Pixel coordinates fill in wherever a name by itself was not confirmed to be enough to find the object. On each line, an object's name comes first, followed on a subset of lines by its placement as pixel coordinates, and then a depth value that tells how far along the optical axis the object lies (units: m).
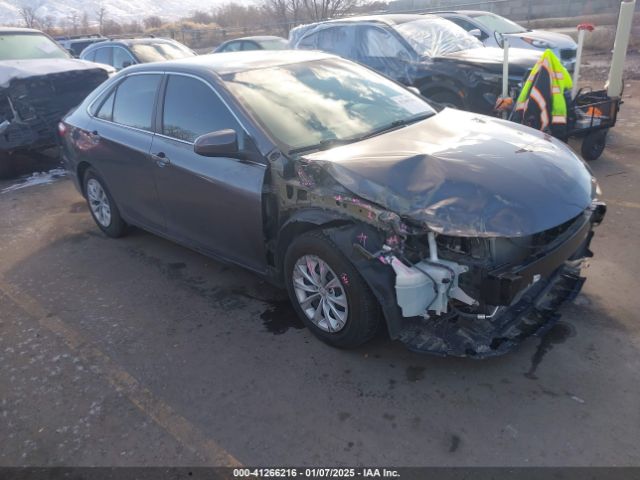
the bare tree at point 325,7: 20.08
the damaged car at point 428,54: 7.32
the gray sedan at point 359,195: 2.83
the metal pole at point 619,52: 6.77
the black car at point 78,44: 16.27
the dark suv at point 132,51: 10.47
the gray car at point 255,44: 12.56
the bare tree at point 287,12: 21.45
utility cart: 6.44
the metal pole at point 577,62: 6.47
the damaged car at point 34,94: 7.56
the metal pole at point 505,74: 6.60
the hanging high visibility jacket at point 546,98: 6.21
